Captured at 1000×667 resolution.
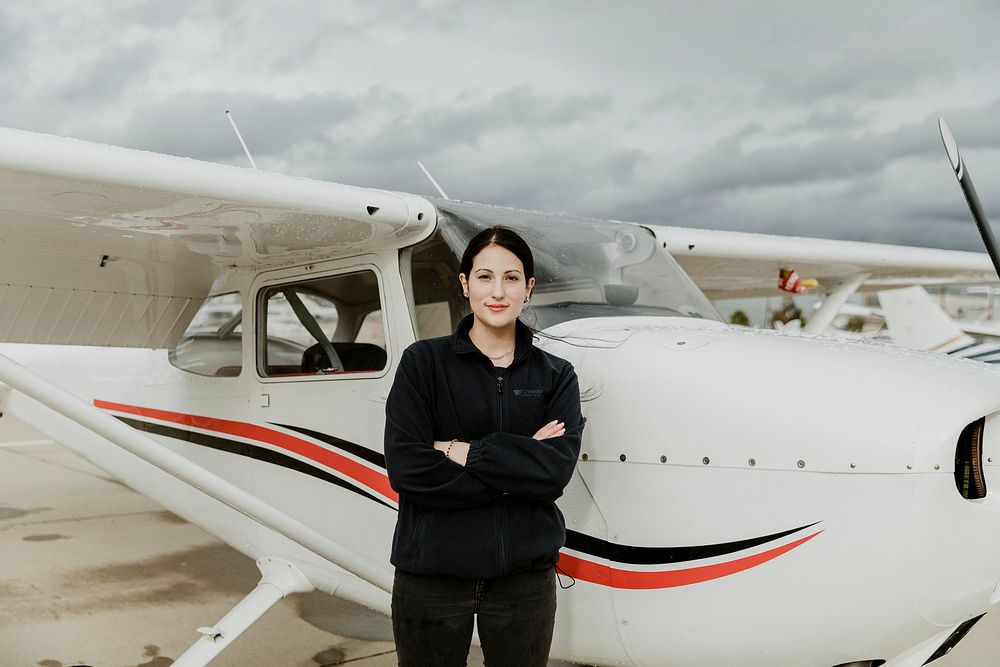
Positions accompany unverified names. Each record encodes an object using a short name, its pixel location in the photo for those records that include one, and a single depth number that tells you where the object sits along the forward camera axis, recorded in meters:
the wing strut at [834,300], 5.98
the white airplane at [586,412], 2.13
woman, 1.98
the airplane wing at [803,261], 5.12
